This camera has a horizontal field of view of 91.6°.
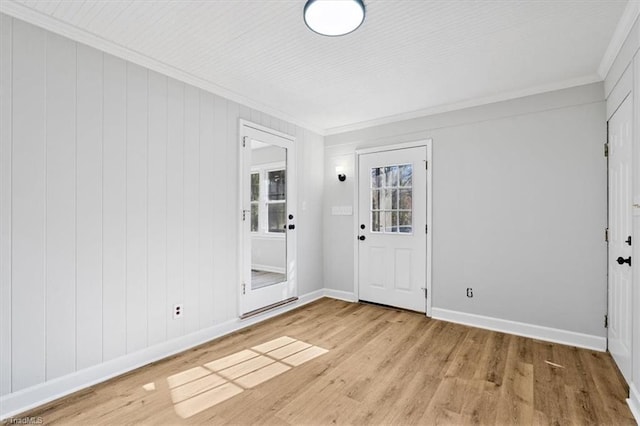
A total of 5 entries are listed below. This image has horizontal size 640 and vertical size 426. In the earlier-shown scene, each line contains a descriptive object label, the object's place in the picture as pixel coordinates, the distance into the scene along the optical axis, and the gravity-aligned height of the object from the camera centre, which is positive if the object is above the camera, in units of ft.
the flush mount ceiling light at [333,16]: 6.03 +3.95
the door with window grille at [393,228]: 12.85 -0.73
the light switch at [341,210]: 14.80 +0.02
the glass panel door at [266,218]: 11.43 -0.30
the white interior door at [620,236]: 7.37 -0.63
